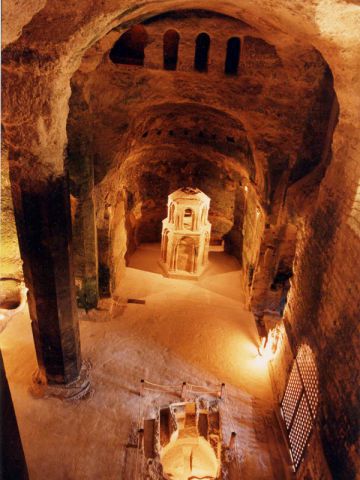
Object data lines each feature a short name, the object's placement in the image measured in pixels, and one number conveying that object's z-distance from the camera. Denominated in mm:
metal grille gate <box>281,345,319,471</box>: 7031
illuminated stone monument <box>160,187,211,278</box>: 13242
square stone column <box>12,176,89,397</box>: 6562
